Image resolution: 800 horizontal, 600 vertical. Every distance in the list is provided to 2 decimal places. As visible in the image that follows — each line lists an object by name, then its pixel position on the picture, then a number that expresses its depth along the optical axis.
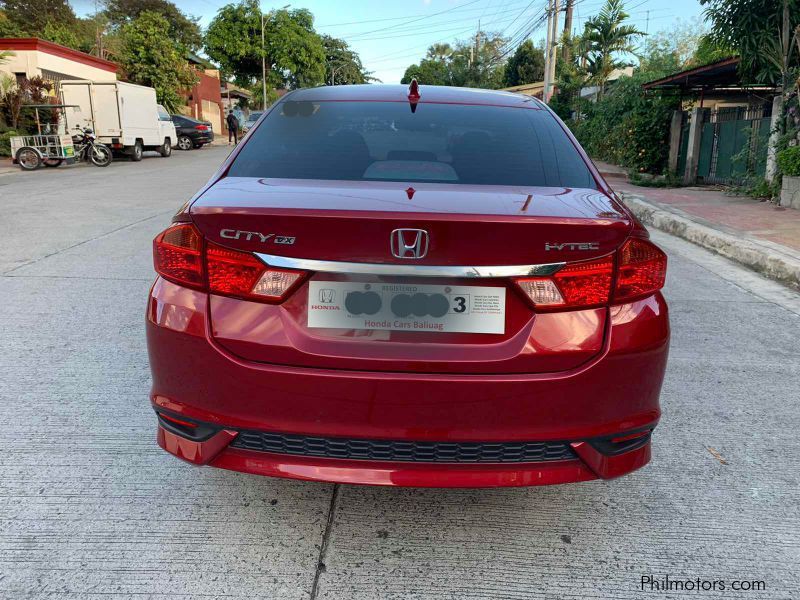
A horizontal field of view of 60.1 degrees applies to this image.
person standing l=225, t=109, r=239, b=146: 31.22
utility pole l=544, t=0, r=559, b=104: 31.14
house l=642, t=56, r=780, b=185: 12.75
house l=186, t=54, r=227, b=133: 44.62
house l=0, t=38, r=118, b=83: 23.95
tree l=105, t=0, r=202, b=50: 56.88
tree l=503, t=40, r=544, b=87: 69.12
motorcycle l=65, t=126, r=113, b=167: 19.58
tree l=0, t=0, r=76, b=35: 43.28
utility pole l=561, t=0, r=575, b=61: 36.50
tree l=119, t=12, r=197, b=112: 32.09
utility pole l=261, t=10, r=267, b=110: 52.04
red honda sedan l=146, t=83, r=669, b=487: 2.00
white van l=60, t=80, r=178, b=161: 20.75
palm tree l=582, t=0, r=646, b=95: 27.75
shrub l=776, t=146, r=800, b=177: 10.27
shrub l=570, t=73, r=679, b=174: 17.33
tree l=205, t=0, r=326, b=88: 56.19
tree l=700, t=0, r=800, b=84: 11.17
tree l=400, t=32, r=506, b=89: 65.94
